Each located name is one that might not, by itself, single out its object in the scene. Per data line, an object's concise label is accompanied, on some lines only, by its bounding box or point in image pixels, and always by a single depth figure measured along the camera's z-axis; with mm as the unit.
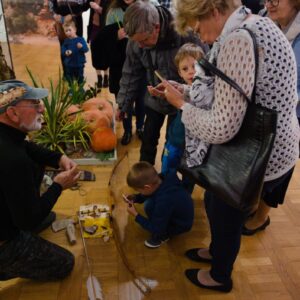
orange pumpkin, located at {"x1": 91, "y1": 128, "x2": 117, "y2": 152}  2904
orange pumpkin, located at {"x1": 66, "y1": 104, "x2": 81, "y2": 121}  2973
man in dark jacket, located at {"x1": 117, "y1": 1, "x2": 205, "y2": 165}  1977
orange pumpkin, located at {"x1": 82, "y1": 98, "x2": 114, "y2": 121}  3188
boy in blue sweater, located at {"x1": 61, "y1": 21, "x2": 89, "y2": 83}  3883
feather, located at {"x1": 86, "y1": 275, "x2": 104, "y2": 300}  1787
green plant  2832
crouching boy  1965
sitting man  1486
